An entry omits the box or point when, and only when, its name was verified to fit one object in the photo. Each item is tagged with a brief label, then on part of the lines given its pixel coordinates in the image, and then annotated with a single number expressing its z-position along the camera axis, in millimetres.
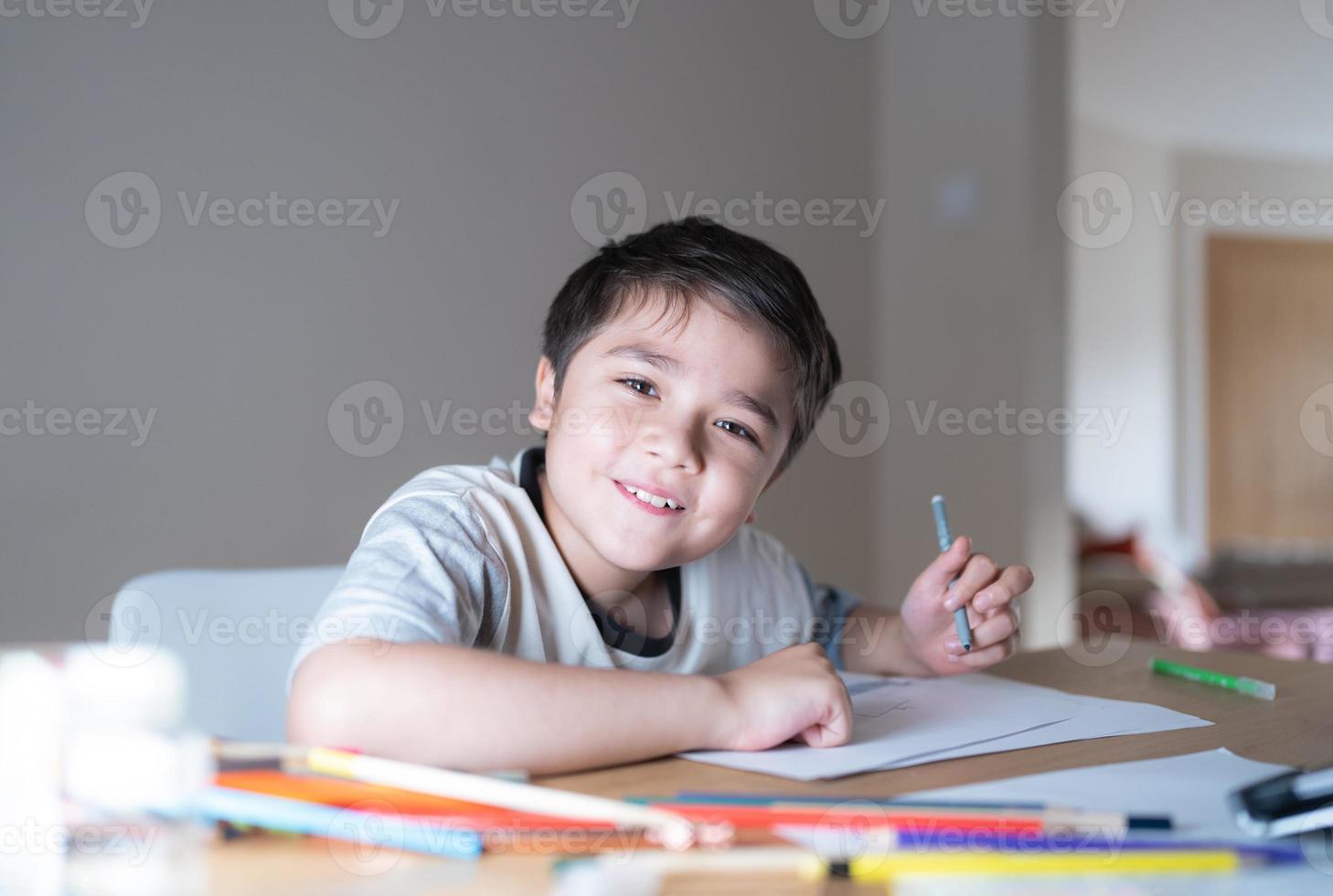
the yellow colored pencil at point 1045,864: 439
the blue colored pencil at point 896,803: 480
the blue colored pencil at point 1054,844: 456
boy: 576
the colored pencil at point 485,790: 490
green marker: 864
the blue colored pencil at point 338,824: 454
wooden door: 6539
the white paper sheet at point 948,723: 619
